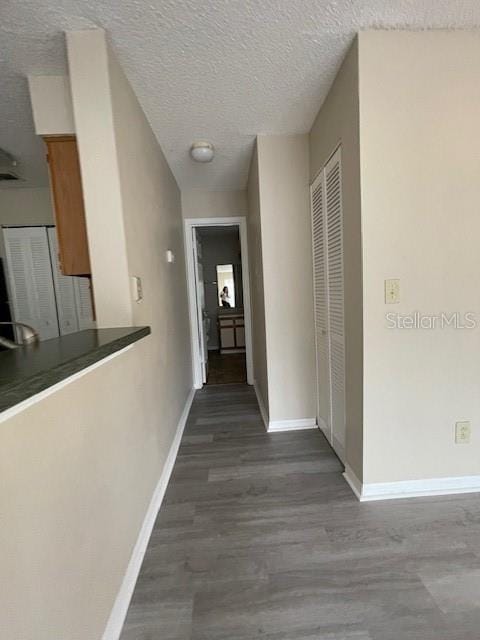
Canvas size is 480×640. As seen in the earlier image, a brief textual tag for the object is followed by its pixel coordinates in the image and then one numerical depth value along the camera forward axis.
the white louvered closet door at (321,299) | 2.06
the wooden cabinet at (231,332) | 5.51
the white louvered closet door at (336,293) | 1.77
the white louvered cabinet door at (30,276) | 3.11
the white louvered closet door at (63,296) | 3.13
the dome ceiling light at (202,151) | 2.27
